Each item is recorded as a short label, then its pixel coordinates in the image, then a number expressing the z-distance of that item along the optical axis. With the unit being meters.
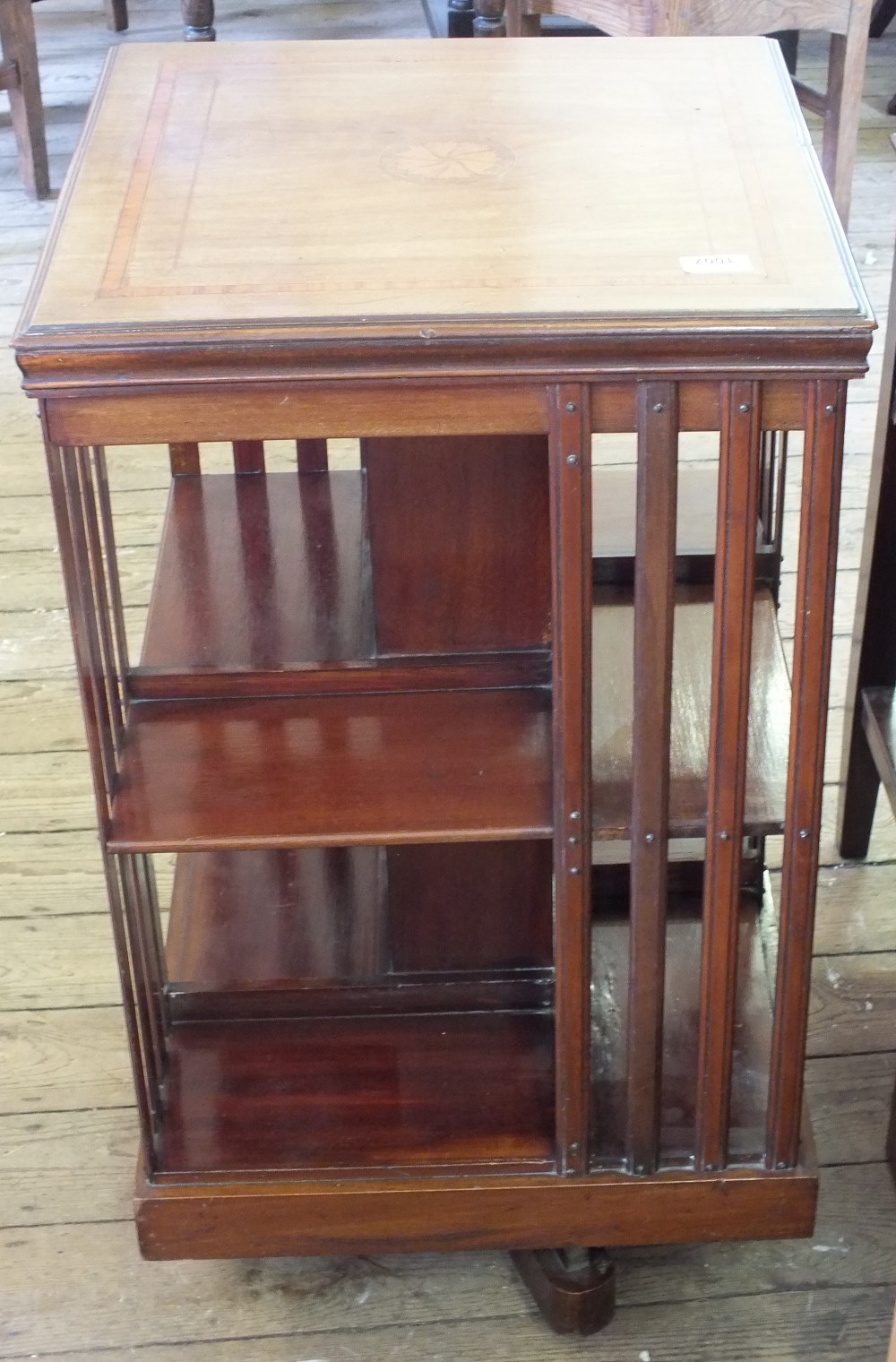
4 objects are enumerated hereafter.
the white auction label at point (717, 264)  1.07
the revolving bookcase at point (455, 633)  1.05
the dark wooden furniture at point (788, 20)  2.84
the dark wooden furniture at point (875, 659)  1.63
